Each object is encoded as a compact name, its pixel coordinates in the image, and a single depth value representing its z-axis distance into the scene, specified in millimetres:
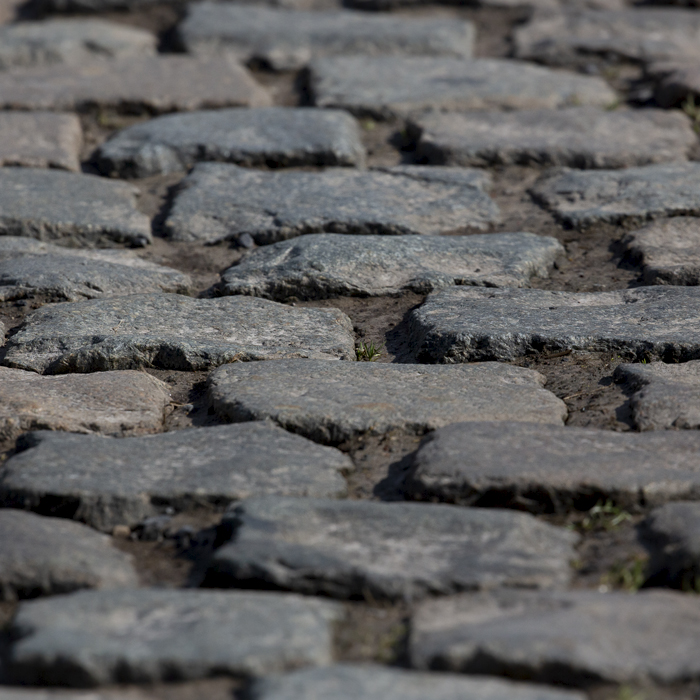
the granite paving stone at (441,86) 7039
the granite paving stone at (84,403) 3617
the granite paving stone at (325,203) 5301
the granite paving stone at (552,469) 3170
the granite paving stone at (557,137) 6219
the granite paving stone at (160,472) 3139
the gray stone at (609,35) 8141
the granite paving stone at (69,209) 5242
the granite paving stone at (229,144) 6152
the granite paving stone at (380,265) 4762
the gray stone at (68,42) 7844
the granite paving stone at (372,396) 3611
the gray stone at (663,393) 3592
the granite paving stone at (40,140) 6070
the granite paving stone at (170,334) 4113
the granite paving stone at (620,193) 5457
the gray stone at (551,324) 4176
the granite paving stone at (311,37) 8125
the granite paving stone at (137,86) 6988
